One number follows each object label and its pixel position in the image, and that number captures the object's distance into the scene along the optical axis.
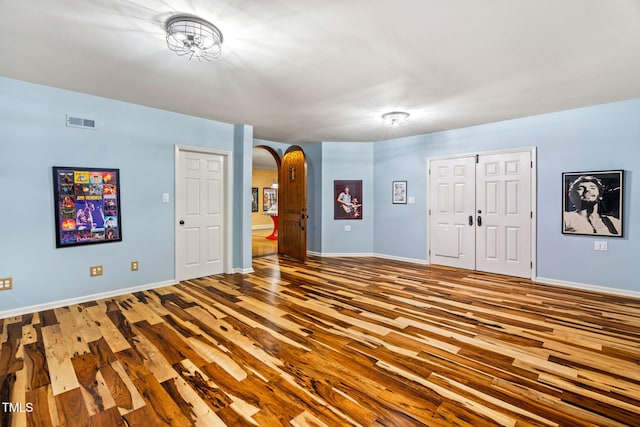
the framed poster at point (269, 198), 12.66
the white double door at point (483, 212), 4.89
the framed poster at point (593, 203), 4.05
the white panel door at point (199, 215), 4.70
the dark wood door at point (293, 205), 6.11
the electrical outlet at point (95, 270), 3.82
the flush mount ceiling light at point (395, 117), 4.42
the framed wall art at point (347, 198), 6.78
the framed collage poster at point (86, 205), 3.56
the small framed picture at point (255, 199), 12.17
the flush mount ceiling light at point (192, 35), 2.19
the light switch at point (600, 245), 4.15
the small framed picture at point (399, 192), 6.29
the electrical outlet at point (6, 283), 3.24
